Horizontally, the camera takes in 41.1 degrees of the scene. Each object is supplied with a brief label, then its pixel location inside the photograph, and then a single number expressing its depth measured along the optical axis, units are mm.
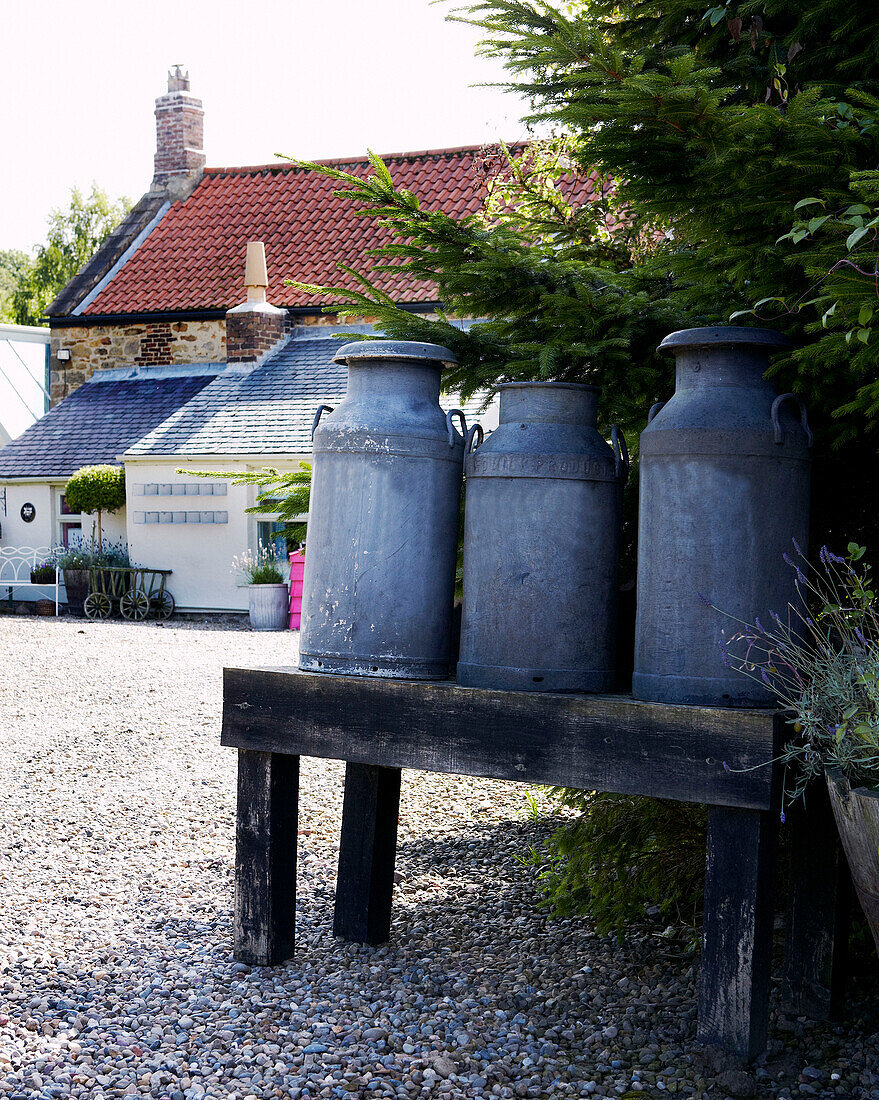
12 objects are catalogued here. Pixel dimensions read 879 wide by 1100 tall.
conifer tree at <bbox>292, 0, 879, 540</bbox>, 2311
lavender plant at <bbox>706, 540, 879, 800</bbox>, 2221
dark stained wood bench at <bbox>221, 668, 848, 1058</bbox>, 2451
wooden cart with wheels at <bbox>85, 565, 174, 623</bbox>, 16234
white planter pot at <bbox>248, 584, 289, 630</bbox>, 14836
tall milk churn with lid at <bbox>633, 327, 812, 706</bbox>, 2557
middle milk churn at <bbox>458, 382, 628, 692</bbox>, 2760
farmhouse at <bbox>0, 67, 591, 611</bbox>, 16422
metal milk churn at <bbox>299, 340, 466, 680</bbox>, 2910
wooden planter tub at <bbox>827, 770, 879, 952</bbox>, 2098
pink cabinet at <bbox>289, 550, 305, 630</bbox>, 14473
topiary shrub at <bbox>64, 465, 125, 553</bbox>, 16625
